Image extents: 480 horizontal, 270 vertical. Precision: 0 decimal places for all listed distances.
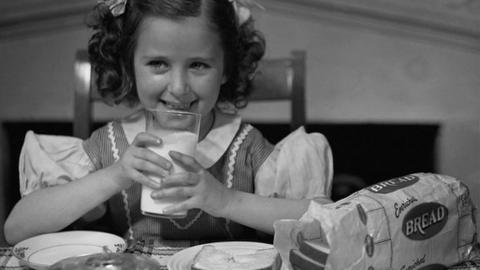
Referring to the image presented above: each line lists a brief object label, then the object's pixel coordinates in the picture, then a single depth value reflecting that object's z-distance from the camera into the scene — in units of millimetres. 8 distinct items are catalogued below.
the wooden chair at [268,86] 1634
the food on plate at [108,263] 1064
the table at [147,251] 1162
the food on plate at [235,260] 1090
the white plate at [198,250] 1121
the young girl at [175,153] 1285
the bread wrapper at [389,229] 1034
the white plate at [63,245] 1175
